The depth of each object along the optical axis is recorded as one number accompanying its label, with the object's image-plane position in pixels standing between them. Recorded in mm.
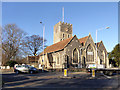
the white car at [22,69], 19885
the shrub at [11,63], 28399
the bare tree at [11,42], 29016
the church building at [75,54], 33280
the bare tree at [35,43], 43333
